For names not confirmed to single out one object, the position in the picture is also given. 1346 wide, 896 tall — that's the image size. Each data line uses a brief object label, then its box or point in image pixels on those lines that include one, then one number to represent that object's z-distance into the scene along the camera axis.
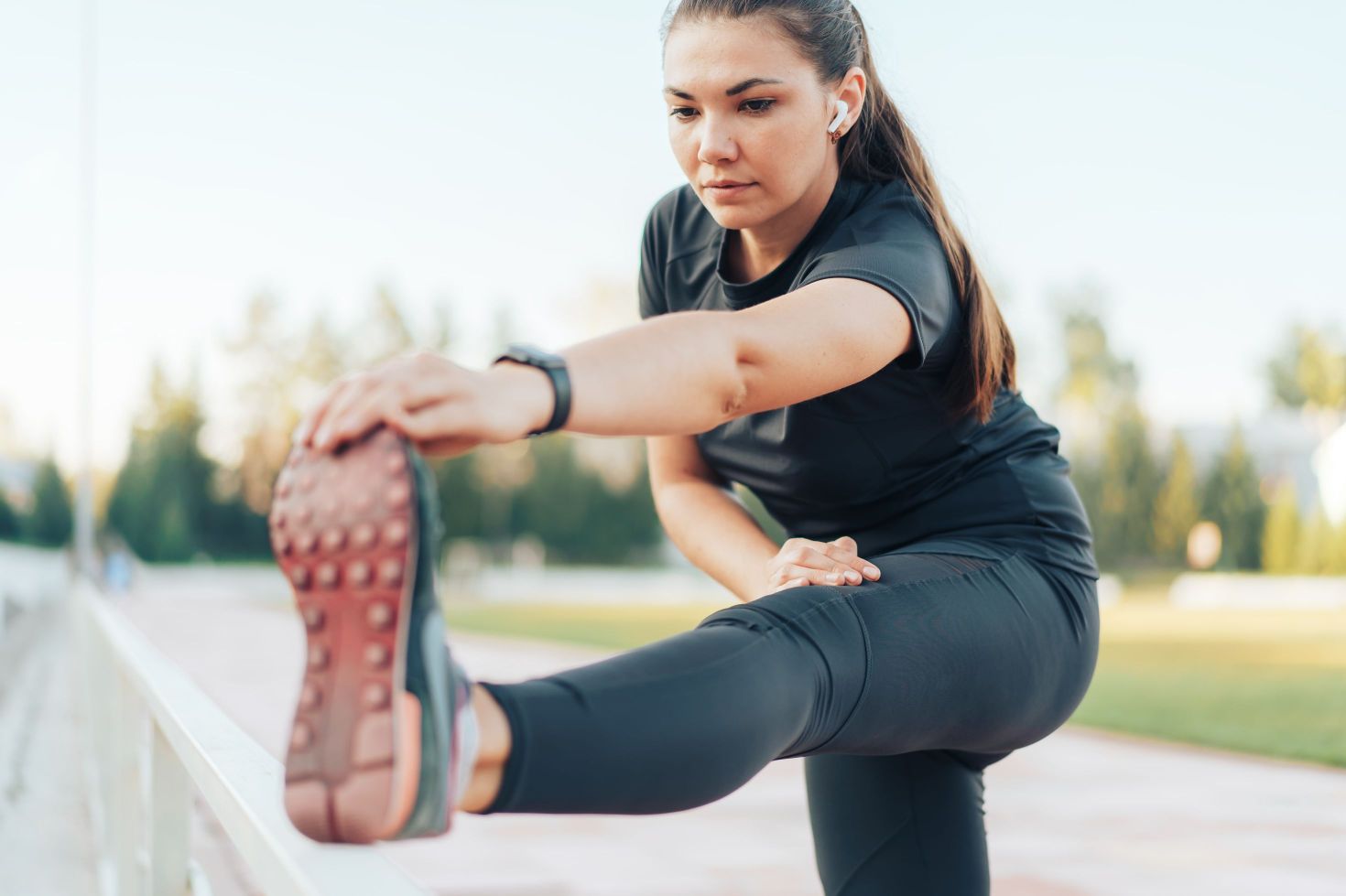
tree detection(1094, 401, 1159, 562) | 40.31
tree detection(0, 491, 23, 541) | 42.62
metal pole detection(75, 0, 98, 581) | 20.28
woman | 1.04
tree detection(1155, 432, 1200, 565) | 39.69
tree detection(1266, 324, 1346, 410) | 60.34
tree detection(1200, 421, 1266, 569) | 38.44
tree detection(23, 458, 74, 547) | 46.50
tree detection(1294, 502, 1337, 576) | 31.27
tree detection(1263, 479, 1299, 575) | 33.00
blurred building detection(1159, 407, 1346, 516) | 51.38
